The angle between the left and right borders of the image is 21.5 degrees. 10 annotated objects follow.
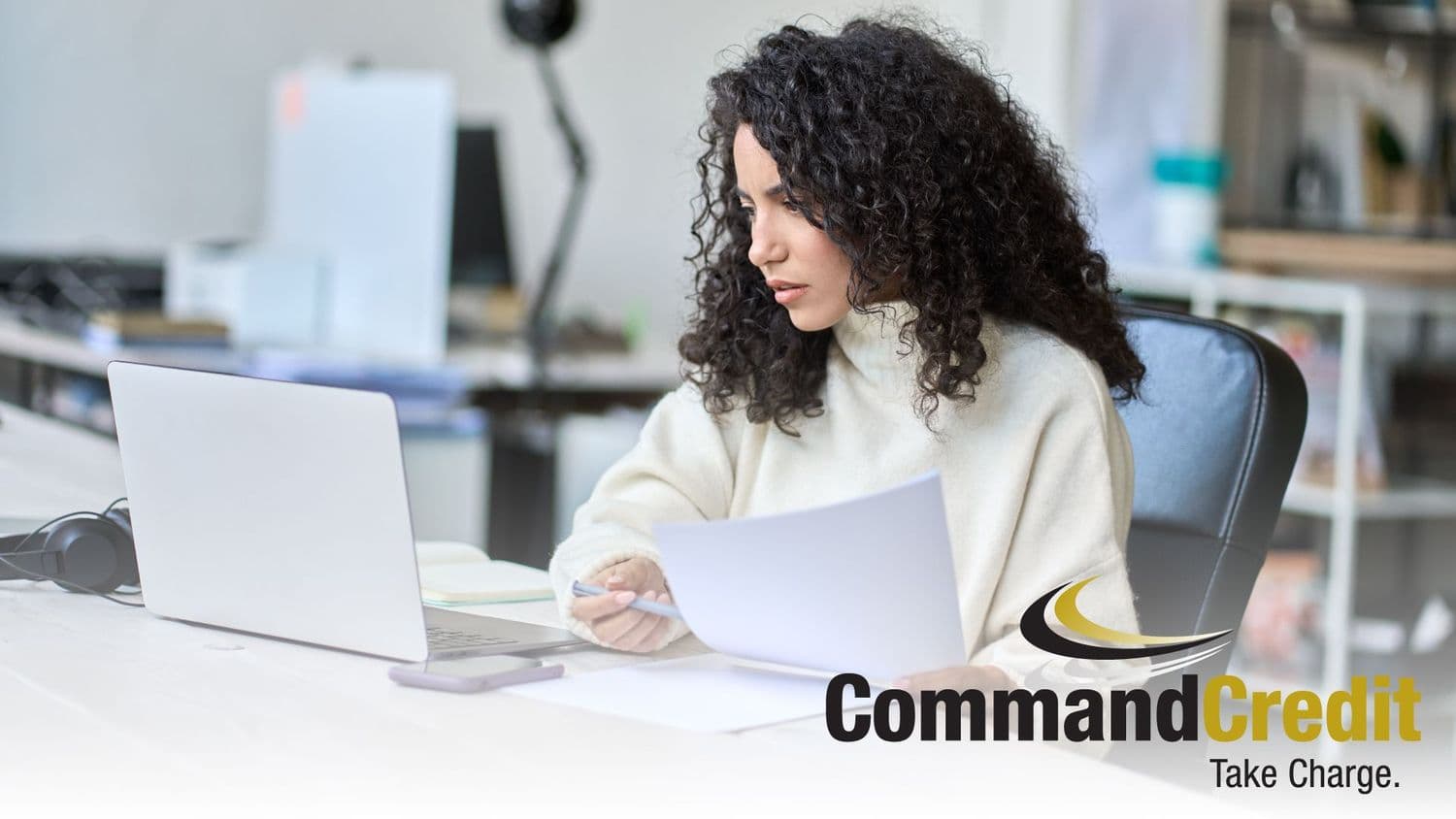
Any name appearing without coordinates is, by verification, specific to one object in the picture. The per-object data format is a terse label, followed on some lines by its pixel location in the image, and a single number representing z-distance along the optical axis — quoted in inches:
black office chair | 120.6
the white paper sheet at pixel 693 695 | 107.7
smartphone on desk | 108.8
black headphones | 119.2
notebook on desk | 123.5
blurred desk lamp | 225.6
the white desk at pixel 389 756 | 100.5
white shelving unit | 189.1
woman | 117.7
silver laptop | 109.6
